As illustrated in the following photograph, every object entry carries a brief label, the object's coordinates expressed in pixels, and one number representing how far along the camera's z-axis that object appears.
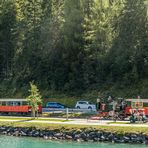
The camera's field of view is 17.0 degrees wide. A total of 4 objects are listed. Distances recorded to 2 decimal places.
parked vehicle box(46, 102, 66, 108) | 64.50
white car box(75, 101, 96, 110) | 61.78
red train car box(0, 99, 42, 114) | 61.19
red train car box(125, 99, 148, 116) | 49.58
